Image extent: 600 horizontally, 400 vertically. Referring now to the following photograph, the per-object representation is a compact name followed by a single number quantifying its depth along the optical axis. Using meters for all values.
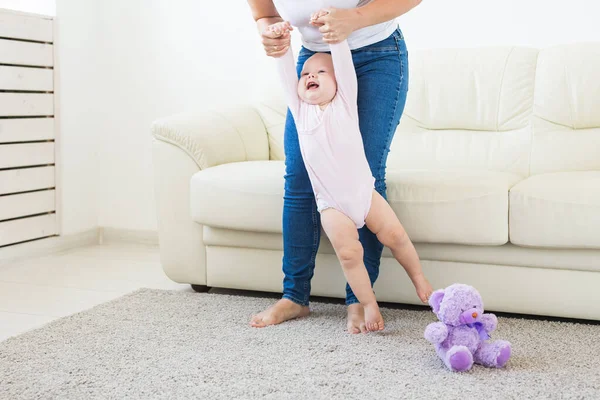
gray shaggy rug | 1.53
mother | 1.80
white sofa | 1.98
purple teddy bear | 1.62
